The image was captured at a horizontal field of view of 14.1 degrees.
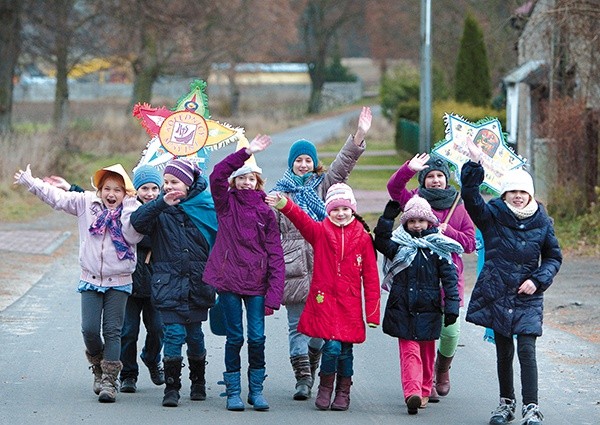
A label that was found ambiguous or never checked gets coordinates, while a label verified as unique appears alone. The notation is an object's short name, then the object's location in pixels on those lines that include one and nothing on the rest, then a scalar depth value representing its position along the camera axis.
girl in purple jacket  14.96
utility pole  50.51
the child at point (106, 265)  15.44
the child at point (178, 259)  15.03
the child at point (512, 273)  14.24
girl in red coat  14.96
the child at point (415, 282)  14.85
